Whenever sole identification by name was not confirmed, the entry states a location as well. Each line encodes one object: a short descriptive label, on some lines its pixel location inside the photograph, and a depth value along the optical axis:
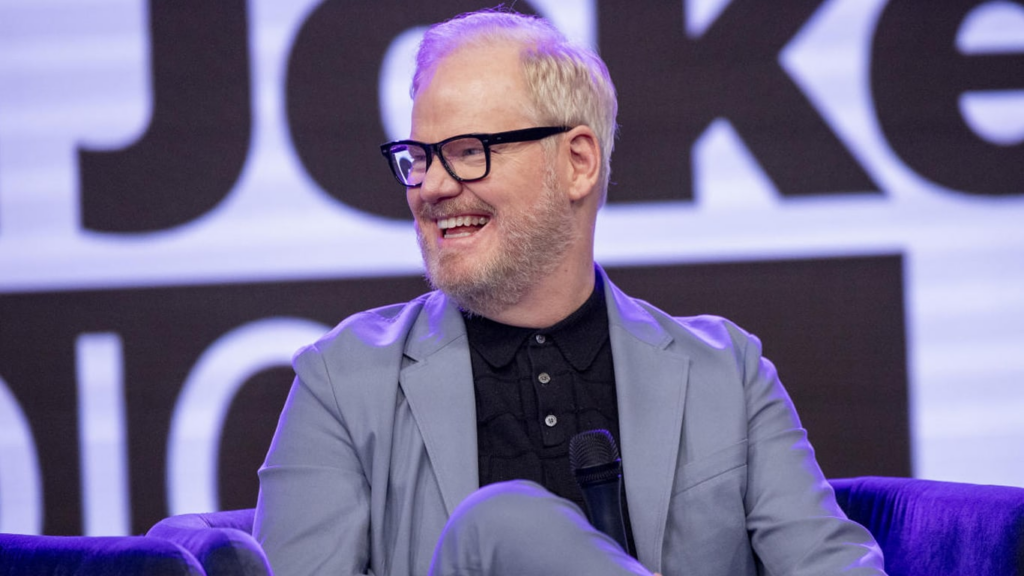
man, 6.57
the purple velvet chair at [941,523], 6.54
